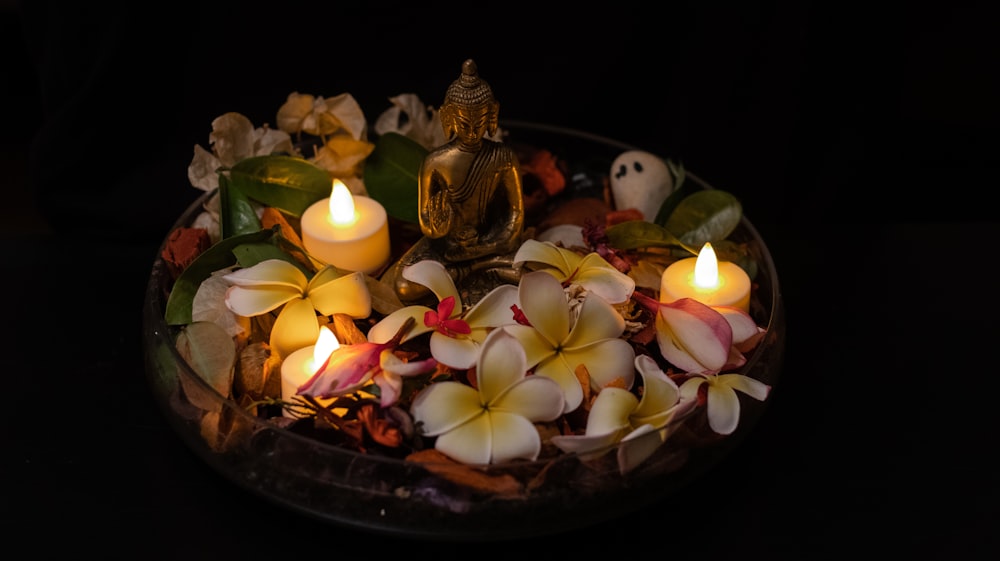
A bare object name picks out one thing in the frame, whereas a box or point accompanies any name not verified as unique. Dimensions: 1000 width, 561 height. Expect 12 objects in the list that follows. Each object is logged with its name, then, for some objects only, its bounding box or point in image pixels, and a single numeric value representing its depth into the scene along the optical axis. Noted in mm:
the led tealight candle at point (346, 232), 829
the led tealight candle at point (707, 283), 786
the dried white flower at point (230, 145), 876
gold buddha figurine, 769
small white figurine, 953
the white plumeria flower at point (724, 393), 687
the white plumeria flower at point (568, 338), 707
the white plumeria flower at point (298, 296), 742
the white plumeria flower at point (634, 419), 656
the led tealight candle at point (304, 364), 710
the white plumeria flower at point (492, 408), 657
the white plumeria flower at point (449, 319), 703
